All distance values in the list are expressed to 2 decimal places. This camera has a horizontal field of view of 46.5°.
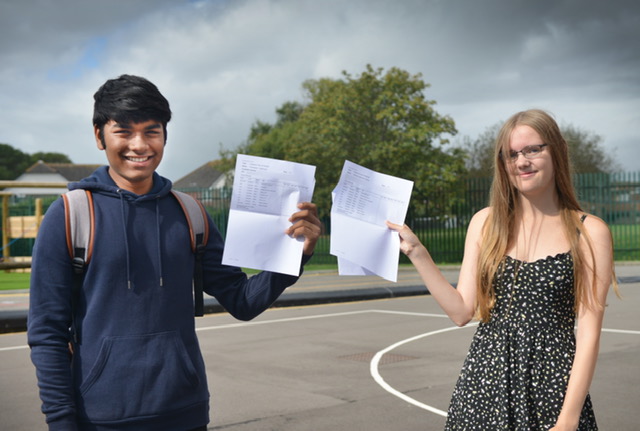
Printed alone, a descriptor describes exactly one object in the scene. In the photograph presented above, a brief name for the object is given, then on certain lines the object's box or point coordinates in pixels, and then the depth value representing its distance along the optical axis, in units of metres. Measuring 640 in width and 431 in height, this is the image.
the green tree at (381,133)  29.06
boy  2.36
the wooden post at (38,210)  22.02
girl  2.73
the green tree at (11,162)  112.44
